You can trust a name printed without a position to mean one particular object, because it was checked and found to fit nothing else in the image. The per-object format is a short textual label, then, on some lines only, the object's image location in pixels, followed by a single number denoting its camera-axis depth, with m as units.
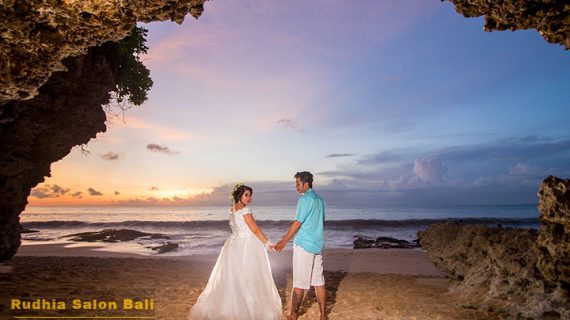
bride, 6.02
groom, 6.21
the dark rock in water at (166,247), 19.09
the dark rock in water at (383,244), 20.58
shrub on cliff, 11.29
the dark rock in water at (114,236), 23.42
